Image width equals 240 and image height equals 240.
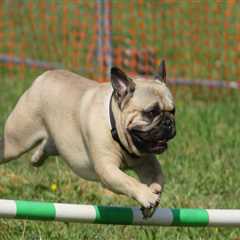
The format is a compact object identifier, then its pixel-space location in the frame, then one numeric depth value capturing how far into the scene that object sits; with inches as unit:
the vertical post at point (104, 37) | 838.5
